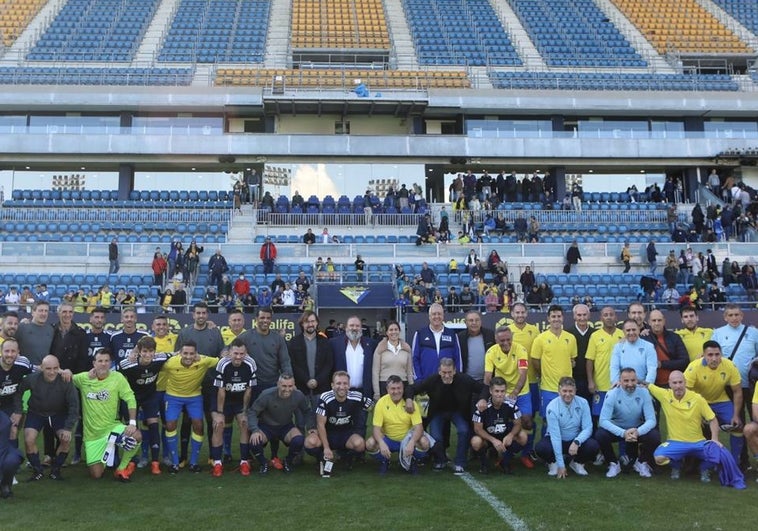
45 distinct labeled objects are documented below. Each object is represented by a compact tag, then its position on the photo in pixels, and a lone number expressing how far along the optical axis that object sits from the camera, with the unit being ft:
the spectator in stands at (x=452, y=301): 65.12
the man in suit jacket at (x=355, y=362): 31.42
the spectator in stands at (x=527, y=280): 72.59
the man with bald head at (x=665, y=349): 30.22
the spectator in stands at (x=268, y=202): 91.20
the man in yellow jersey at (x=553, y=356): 30.27
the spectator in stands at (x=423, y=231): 82.09
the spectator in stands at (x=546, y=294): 68.49
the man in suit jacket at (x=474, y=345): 31.37
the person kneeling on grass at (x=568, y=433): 27.25
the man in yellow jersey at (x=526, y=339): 31.60
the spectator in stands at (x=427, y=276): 70.54
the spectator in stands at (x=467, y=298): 66.43
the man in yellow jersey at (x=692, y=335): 31.04
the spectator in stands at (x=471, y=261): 75.63
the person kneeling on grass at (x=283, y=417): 28.65
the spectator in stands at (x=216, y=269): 72.84
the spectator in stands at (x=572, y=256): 81.15
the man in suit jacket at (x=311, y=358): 31.19
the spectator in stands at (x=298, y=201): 91.45
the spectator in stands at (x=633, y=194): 101.14
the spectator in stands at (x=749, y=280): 74.87
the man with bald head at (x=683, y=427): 26.48
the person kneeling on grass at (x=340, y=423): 28.12
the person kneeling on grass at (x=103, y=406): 27.48
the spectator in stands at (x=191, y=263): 74.23
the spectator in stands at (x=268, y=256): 76.43
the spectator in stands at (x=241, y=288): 68.54
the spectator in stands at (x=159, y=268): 73.46
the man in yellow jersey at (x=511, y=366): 29.81
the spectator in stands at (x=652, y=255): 81.51
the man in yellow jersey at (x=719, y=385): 27.71
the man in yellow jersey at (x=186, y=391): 28.96
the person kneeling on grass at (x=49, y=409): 26.86
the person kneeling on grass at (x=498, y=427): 27.86
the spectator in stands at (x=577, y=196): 94.13
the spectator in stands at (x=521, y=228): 85.57
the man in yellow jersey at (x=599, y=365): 30.19
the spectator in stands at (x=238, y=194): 91.86
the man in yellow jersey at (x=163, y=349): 29.32
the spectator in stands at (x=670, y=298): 68.64
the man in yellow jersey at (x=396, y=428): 27.84
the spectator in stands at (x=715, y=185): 100.42
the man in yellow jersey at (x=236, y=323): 32.42
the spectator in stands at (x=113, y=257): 77.77
